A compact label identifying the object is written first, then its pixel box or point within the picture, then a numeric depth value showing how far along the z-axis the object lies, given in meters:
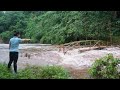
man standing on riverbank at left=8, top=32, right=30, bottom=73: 3.45
